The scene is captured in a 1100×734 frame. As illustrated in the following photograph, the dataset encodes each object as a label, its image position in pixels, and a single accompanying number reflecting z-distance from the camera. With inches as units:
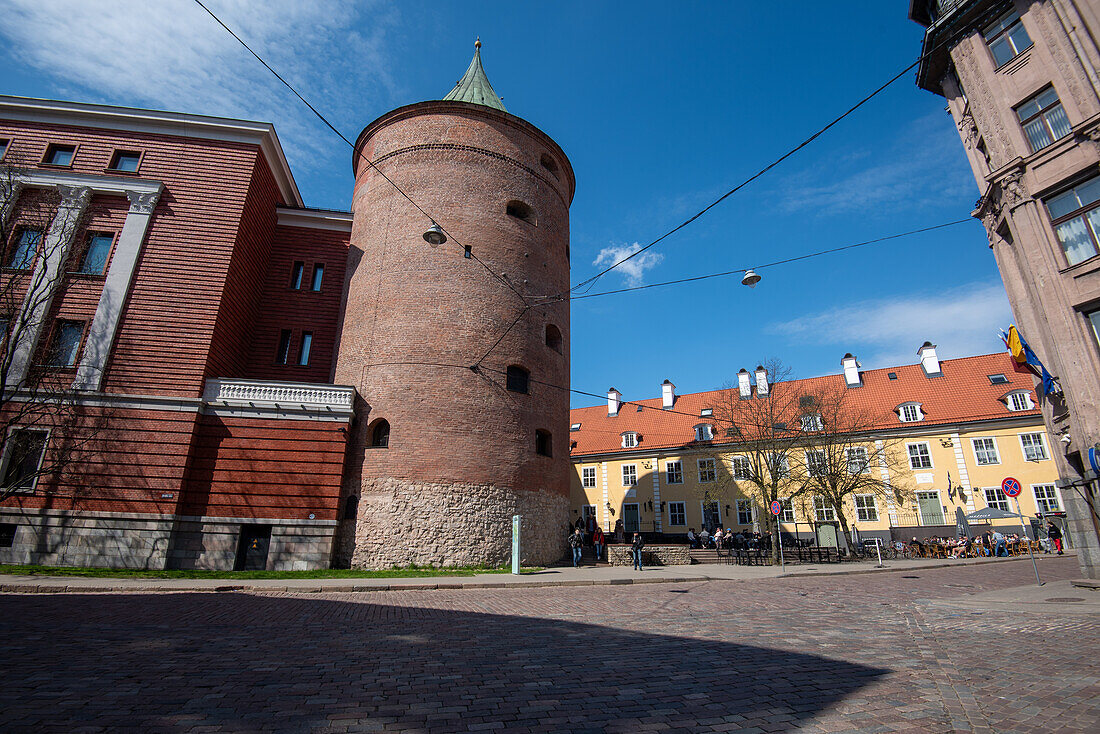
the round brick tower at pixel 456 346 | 675.4
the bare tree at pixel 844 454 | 1048.8
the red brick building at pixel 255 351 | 616.7
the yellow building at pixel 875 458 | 1105.4
